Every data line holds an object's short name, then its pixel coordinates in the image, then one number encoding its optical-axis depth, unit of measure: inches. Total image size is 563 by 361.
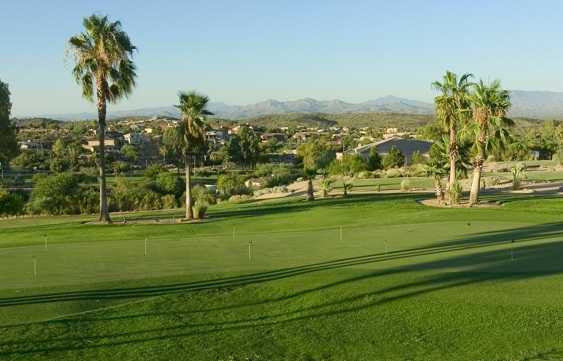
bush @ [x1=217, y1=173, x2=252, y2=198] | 2481.5
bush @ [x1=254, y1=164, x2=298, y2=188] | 2930.6
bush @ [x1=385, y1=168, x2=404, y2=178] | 2846.2
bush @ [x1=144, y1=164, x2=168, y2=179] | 3216.8
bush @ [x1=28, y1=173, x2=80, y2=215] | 1891.0
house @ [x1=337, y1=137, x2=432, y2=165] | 3956.7
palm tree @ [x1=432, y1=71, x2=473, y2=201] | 1630.2
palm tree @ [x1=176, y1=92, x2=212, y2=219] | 1434.5
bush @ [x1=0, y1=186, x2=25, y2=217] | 1921.1
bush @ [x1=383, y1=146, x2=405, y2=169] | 3380.9
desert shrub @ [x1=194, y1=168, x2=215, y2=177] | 3878.0
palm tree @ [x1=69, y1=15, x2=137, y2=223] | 1362.0
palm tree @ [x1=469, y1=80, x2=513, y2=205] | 1494.8
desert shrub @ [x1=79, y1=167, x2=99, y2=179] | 3594.0
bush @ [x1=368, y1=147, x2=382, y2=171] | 3333.7
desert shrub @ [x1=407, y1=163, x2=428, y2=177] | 2702.3
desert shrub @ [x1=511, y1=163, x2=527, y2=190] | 1950.2
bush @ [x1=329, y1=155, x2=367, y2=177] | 3152.1
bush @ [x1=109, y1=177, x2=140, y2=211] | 2096.5
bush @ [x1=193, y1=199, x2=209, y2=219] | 1460.4
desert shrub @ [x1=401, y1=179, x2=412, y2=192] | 2074.4
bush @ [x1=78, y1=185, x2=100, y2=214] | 1937.7
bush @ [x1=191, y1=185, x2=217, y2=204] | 2220.7
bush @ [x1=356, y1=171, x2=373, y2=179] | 2914.9
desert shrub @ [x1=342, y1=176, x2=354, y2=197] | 1881.2
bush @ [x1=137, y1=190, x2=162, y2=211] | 2126.0
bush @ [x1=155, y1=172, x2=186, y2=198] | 2407.7
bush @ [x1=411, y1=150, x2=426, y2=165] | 3348.9
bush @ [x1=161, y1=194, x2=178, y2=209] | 2153.1
